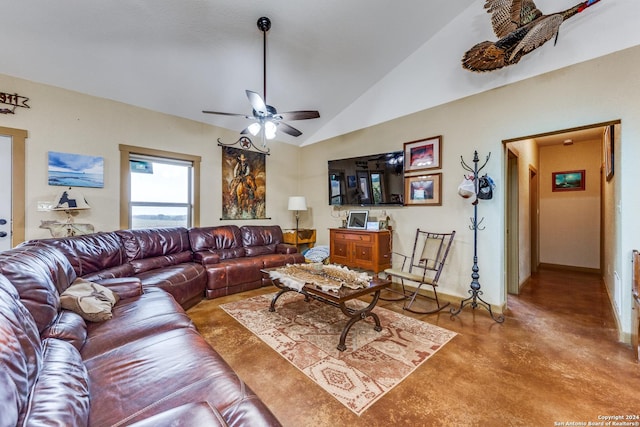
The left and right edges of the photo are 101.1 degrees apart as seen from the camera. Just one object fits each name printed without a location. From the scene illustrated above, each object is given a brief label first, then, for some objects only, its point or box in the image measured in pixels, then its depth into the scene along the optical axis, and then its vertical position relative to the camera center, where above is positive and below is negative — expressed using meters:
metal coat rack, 3.15 -0.70
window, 4.02 +0.42
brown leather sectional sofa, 0.86 -0.74
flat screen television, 4.16 +0.59
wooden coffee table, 2.30 -0.75
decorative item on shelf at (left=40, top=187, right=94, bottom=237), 3.24 +0.05
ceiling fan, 2.85 +1.10
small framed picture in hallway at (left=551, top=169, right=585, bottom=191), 5.30 +0.70
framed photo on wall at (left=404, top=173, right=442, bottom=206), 3.72 +0.36
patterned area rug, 1.86 -1.18
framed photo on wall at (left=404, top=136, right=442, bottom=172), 3.72 +0.89
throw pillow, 1.81 -0.63
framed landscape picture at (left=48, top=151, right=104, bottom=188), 3.38 +0.58
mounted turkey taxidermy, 2.39 +1.72
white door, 3.10 +0.26
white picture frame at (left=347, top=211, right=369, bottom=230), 4.47 -0.09
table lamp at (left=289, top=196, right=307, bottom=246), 5.36 +0.22
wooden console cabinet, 4.00 -0.55
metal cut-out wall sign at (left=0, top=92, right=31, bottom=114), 3.08 +1.34
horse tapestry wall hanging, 5.04 +0.60
